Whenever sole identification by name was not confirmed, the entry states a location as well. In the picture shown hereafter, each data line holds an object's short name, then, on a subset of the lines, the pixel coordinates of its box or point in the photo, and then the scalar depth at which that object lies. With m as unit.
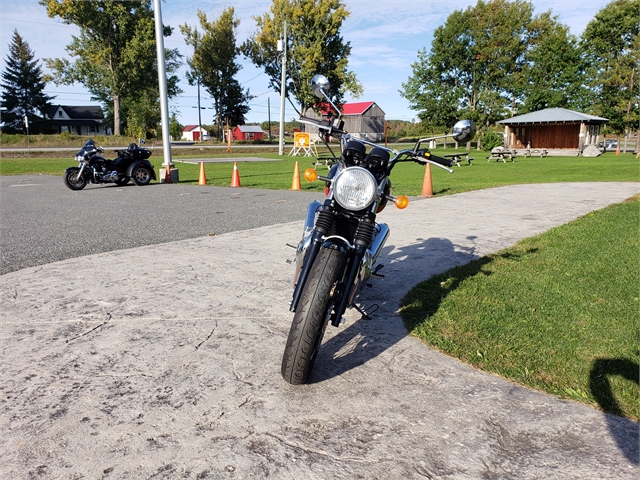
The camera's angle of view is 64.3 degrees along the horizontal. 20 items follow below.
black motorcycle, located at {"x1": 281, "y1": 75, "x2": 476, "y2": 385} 2.88
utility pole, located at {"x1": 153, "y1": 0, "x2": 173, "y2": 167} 15.61
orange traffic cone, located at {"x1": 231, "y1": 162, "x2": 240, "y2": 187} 14.78
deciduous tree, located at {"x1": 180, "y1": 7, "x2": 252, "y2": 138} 62.19
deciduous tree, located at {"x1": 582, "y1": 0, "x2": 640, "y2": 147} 46.38
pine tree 63.25
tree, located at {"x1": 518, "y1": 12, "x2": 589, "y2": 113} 50.59
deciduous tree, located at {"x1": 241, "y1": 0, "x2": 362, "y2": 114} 51.31
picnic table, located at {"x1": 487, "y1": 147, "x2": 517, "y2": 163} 30.80
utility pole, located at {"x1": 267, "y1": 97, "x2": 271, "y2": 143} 84.02
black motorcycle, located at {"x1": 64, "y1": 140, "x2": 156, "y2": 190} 13.94
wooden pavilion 42.72
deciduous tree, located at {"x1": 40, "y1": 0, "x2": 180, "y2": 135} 44.91
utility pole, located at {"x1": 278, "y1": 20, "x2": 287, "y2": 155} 38.41
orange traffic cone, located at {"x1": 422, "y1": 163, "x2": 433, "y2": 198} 12.09
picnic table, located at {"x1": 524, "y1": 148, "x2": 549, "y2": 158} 38.53
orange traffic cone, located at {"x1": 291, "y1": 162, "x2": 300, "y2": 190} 13.76
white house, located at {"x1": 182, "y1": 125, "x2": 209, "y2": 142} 99.58
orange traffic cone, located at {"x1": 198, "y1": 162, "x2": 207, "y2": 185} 15.55
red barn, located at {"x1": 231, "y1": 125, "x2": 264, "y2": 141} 100.31
